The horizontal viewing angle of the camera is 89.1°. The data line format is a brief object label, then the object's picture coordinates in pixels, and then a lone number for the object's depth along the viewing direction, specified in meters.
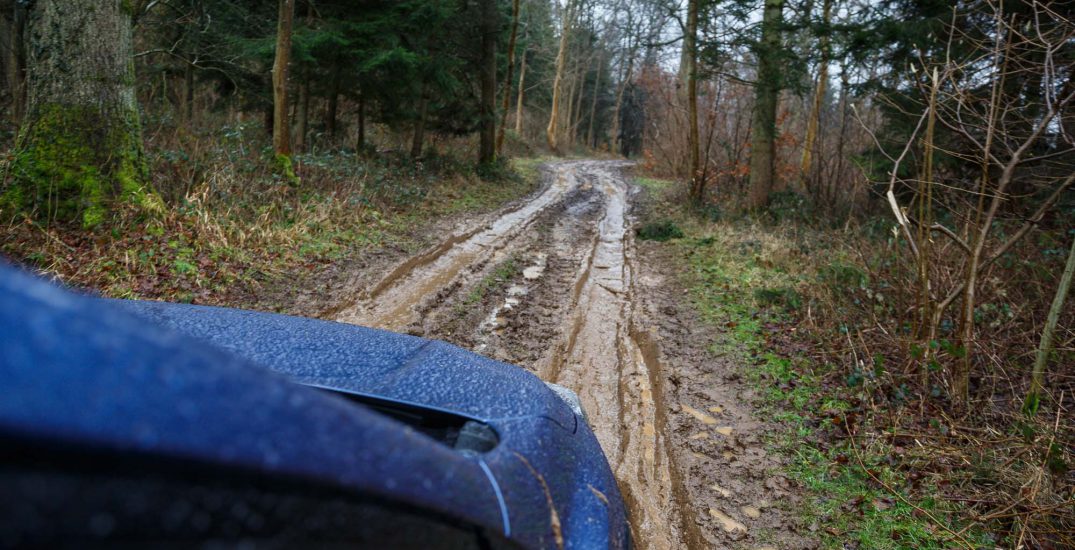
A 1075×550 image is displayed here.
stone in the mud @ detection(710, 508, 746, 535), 3.25
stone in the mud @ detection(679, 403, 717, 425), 4.48
